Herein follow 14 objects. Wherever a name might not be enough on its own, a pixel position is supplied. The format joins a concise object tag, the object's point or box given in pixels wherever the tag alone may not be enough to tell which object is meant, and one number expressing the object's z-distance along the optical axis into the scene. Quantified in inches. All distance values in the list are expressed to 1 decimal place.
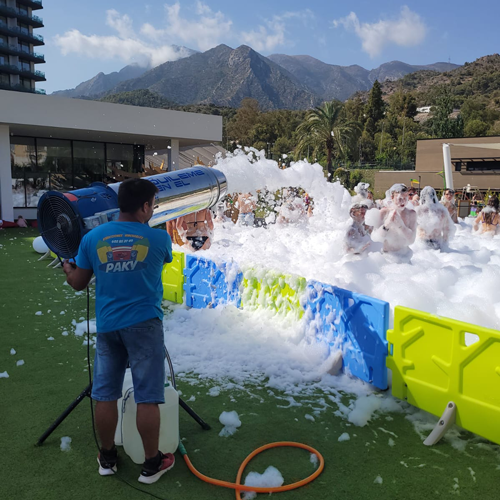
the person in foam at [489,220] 379.6
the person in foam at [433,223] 303.1
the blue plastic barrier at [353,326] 147.1
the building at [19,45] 2544.3
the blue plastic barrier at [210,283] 217.5
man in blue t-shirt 99.8
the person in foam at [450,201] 413.7
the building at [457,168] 1373.0
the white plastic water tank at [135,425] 109.1
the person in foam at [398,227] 259.1
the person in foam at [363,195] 361.2
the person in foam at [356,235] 244.1
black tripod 119.1
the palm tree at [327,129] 1238.9
